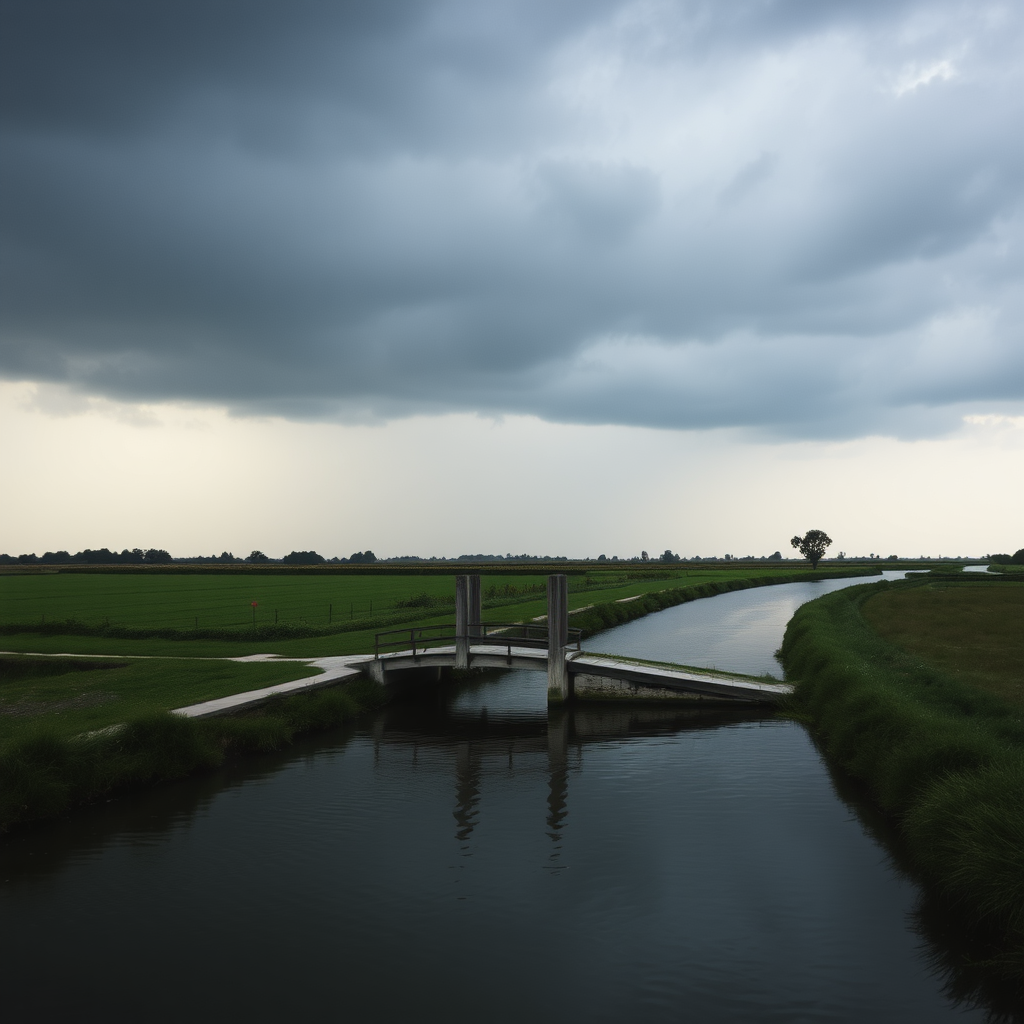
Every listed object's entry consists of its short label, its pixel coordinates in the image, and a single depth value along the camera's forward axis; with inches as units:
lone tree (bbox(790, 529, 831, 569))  6235.2
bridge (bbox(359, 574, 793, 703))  1007.0
